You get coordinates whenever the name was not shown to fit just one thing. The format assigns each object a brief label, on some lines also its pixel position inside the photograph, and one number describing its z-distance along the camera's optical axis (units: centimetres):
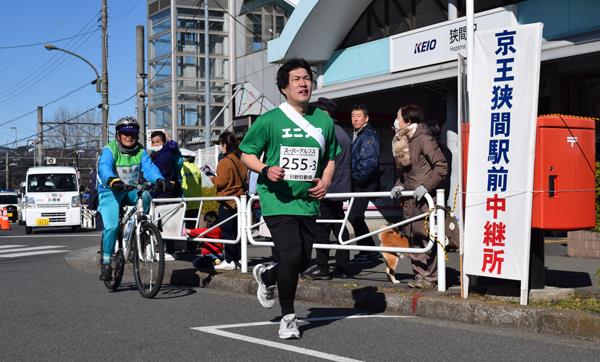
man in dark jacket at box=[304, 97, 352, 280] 868
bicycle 791
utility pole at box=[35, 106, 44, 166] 7225
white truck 2662
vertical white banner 636
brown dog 791
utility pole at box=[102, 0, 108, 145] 3341
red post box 661
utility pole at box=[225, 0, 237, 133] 3238
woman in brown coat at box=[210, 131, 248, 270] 988
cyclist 837
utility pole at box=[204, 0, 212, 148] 3183
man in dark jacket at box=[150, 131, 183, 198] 1113
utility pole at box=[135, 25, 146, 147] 2830
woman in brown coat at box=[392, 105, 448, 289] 752
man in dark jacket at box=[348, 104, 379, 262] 903
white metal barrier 716
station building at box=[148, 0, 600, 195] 1439
